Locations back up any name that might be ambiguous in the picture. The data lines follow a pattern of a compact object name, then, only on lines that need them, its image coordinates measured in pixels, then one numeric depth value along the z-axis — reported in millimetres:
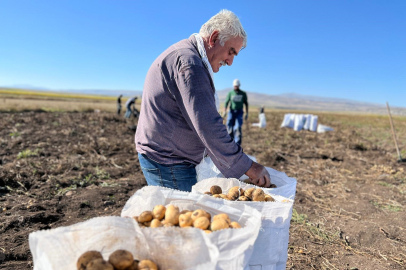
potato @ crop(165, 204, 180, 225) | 1358
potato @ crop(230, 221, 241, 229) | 1350
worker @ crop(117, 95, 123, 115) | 16438
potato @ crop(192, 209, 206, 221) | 1386
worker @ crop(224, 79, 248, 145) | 8798
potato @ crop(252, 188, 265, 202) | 1653
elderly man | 1705
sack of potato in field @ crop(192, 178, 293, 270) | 1516
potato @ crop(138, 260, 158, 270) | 1155
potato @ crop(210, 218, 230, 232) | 1315
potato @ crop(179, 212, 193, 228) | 1333
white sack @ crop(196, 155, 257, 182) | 2186
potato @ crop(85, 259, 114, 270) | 1078
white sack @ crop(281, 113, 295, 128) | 15602
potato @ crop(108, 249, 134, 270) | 1119
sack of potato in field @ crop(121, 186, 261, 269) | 1224
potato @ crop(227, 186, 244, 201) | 1713
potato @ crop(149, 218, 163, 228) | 1322
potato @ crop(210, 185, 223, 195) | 1775
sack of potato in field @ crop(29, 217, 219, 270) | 1129
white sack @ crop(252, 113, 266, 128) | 15284
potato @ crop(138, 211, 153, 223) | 1392
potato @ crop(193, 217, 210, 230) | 1322
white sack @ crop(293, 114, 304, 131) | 14891
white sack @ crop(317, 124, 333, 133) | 14456
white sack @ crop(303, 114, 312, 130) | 15032
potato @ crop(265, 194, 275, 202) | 1692
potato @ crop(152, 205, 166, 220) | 1410
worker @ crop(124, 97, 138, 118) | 14961
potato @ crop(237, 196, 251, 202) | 1664
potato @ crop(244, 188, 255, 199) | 1718
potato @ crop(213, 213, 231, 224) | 1388
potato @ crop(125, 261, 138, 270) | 1154
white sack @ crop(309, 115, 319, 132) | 14752
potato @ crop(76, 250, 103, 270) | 1105
